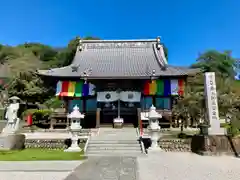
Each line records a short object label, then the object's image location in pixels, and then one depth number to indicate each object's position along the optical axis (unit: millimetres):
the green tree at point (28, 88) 23828
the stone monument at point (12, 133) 9236
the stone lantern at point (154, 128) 9372
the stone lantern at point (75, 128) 9478
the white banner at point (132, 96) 15356
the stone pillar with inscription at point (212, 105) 8569
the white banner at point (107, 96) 15323
